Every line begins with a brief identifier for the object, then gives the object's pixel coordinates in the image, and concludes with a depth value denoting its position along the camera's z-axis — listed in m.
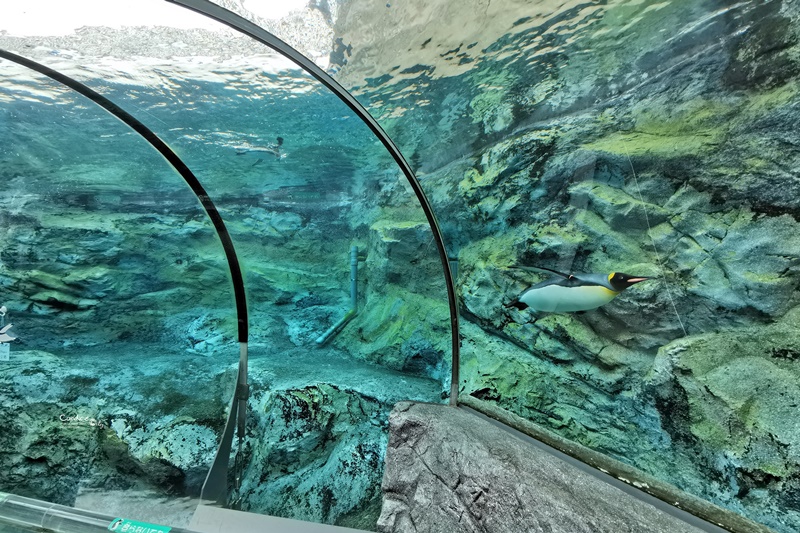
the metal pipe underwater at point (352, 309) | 3.89
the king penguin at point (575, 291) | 2.17
